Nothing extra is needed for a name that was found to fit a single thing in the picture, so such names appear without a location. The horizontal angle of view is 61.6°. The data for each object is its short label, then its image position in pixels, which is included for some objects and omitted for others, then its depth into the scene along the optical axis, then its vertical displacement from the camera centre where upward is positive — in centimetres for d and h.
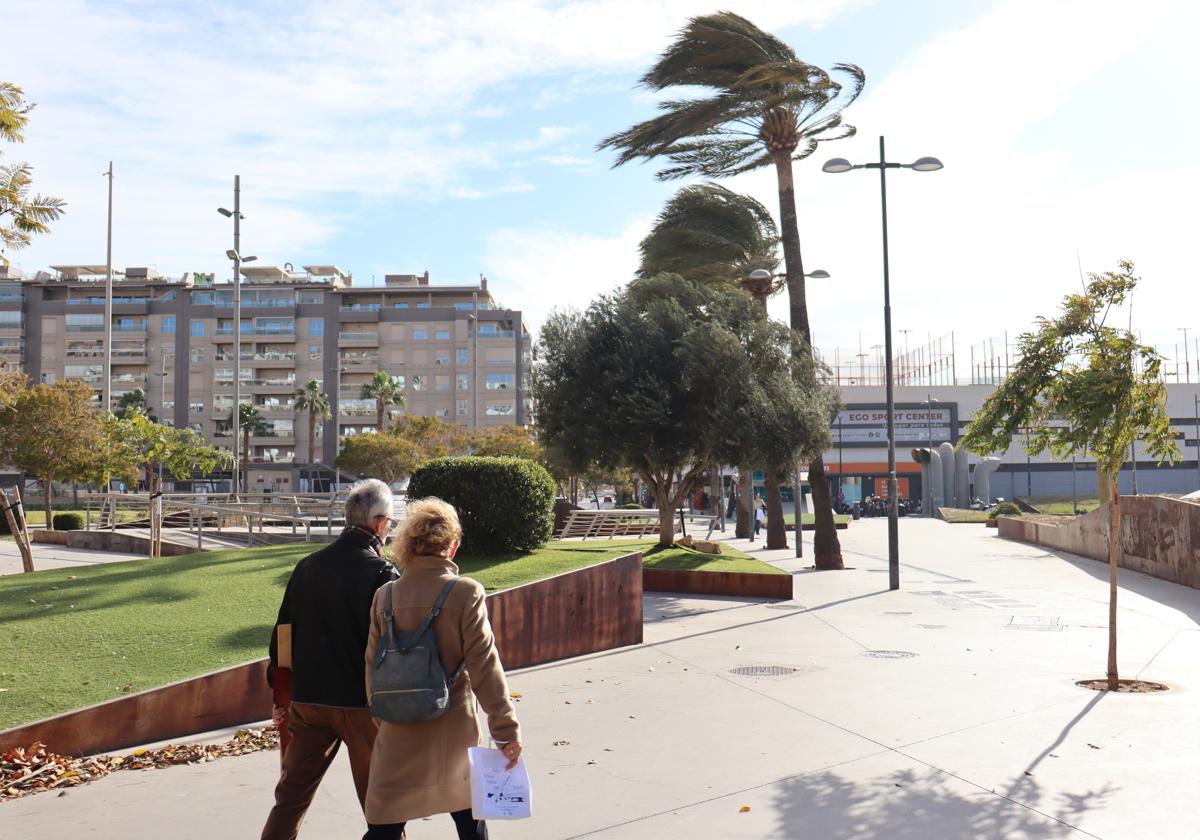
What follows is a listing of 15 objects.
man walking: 384 -79
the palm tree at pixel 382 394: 7544 +536
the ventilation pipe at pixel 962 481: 5569 -112
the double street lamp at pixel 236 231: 3169 +740
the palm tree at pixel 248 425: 7476 +318
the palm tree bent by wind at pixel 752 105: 1895 +699
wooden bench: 2356 -150
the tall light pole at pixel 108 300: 3556 +613
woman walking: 336 -90
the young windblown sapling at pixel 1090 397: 805 +53
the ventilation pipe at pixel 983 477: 5522 -90
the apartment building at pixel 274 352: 8494 +967
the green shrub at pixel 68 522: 2775 -155
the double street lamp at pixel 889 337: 1656 +220
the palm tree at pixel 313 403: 7625 +469
